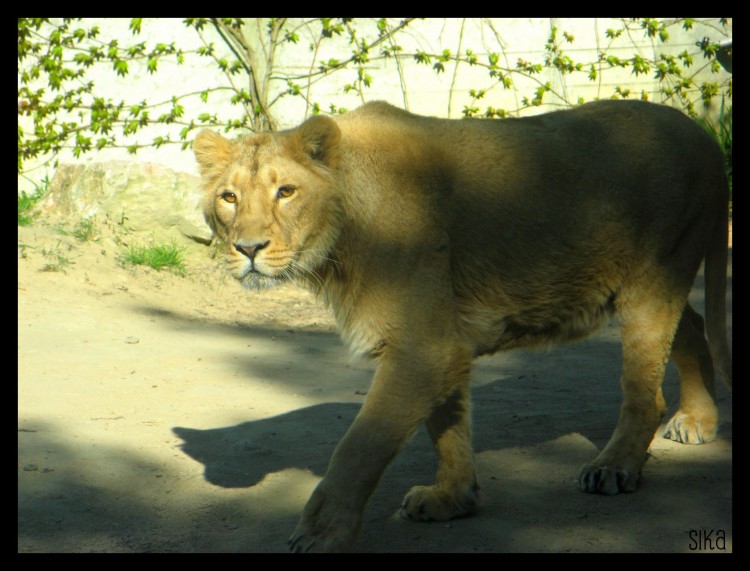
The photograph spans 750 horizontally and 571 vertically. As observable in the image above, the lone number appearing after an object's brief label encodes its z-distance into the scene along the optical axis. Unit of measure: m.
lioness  4.12
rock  10.59
